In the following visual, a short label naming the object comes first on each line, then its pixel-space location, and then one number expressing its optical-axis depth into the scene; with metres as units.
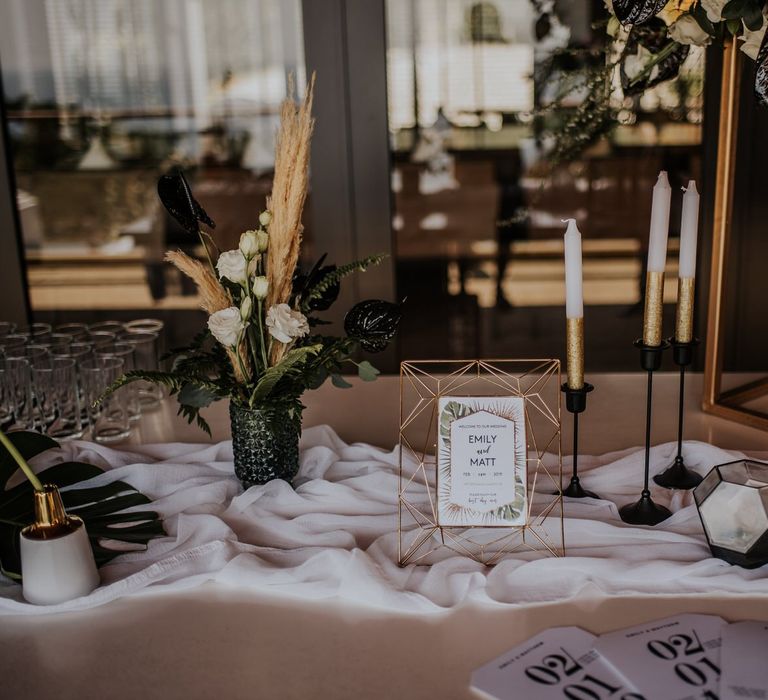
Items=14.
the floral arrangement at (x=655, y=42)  1.14
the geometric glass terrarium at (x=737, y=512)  1.00
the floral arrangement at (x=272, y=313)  1.16
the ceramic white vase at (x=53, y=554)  0.96
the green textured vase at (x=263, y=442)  1.24
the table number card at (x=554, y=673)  0.82
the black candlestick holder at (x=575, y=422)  1.10
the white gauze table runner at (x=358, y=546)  1.00
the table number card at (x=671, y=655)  0.82
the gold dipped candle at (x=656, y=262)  1.11
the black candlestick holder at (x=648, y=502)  1.15
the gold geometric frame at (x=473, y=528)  1.07
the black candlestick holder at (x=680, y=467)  1.21
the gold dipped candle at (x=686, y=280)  1.18
